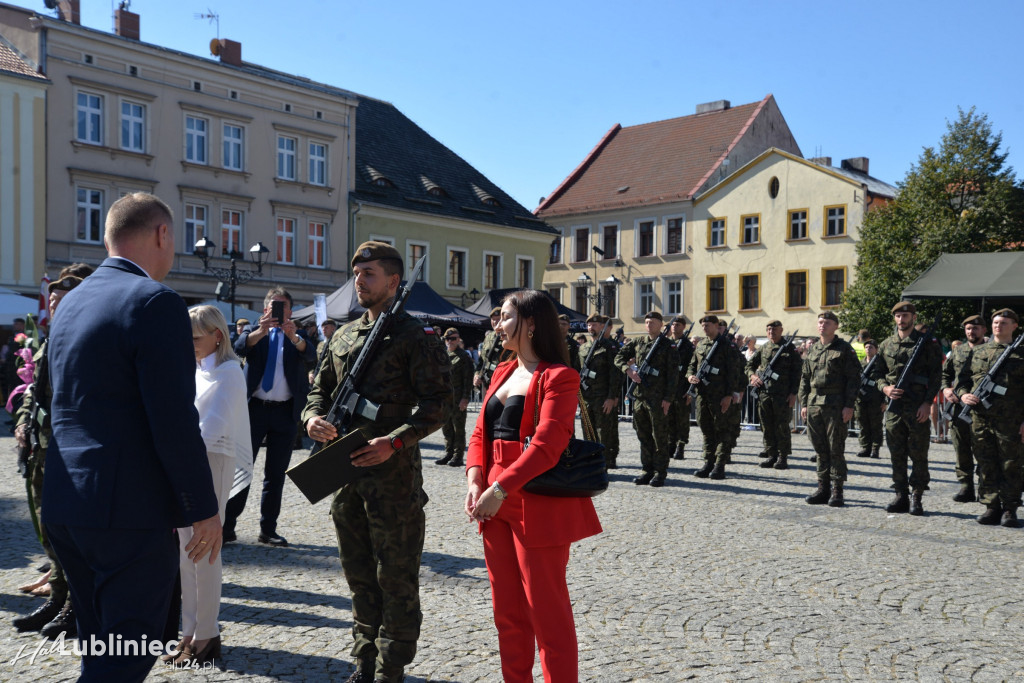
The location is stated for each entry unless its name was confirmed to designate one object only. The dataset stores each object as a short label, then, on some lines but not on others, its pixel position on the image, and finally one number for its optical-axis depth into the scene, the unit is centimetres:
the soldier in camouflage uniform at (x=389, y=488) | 431
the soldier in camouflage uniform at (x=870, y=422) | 1562
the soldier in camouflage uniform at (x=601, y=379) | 1295
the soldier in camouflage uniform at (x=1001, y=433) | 923
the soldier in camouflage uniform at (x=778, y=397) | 1395
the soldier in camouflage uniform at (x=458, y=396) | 1370
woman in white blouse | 517
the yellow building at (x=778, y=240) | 4441
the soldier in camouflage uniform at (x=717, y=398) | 1272
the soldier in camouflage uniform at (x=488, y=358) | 1391
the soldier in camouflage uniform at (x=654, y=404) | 1175
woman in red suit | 379
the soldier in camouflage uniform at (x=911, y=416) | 980
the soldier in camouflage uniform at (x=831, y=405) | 1021
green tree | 3859
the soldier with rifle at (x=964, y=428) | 1020
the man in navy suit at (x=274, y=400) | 765
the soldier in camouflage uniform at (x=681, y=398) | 1397
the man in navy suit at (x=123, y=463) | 293
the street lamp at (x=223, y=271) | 2294
